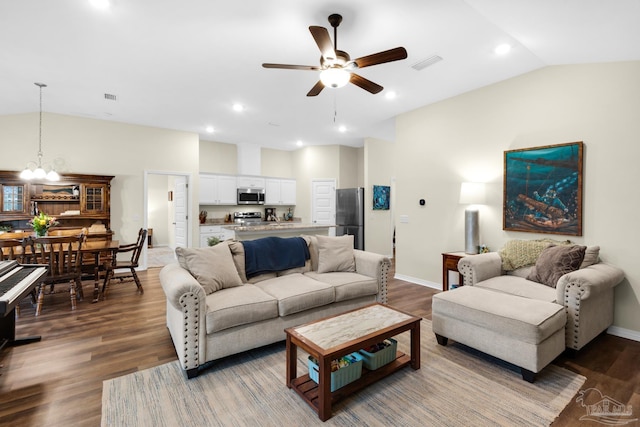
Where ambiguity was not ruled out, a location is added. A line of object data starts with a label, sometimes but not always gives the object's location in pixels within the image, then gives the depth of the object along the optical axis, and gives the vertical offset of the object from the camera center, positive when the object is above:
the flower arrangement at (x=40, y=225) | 3.83 -0.27
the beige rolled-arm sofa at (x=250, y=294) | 2.28 -0.80
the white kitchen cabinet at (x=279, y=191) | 7.98 +0.39
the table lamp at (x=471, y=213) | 3.86 -0.08
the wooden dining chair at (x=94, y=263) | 4.18 -0.83
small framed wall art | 7.06 +0.23
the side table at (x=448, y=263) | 3.90 -0.74
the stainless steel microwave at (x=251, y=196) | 7.53 +0.25
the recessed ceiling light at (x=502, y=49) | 2.99 +1.61
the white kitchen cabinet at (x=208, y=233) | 6.87 -0.63
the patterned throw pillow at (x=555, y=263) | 2.81 -0.53
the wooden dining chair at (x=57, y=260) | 3.49 -0.67
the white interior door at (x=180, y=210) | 6.72 -0.12
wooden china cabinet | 4.84 +0.08
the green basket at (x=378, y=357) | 2.22 -1.13
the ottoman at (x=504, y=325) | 2.13 -0.91
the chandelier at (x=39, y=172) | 4.41 +0.48
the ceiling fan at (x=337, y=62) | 2.41 +1.22
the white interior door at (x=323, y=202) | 7.69 +0.11
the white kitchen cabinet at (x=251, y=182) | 7.56 +0.62
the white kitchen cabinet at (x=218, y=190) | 6.98 +0.38
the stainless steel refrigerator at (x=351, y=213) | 7.06 -0.16
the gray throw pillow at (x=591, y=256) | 2.97 -0.48
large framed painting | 3.23 +0.21
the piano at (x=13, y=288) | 1.95 -0.60
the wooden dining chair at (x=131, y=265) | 4.34 -0.90
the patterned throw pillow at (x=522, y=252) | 3.29 -0.50
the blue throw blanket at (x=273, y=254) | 3.25 -0.55
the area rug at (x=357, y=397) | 1.83 -1.29
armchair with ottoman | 2.19 -0.79
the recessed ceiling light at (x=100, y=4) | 2.38 +1.60
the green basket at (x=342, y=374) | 1.99 -1.14
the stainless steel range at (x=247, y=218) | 7.53 -0.32
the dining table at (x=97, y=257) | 3.98 -0.77
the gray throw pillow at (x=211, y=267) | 2.75 -0.58
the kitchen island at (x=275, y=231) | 4.39 -0.38
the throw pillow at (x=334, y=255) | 3.57 -0.58
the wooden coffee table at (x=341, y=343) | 1.82 -0.88
